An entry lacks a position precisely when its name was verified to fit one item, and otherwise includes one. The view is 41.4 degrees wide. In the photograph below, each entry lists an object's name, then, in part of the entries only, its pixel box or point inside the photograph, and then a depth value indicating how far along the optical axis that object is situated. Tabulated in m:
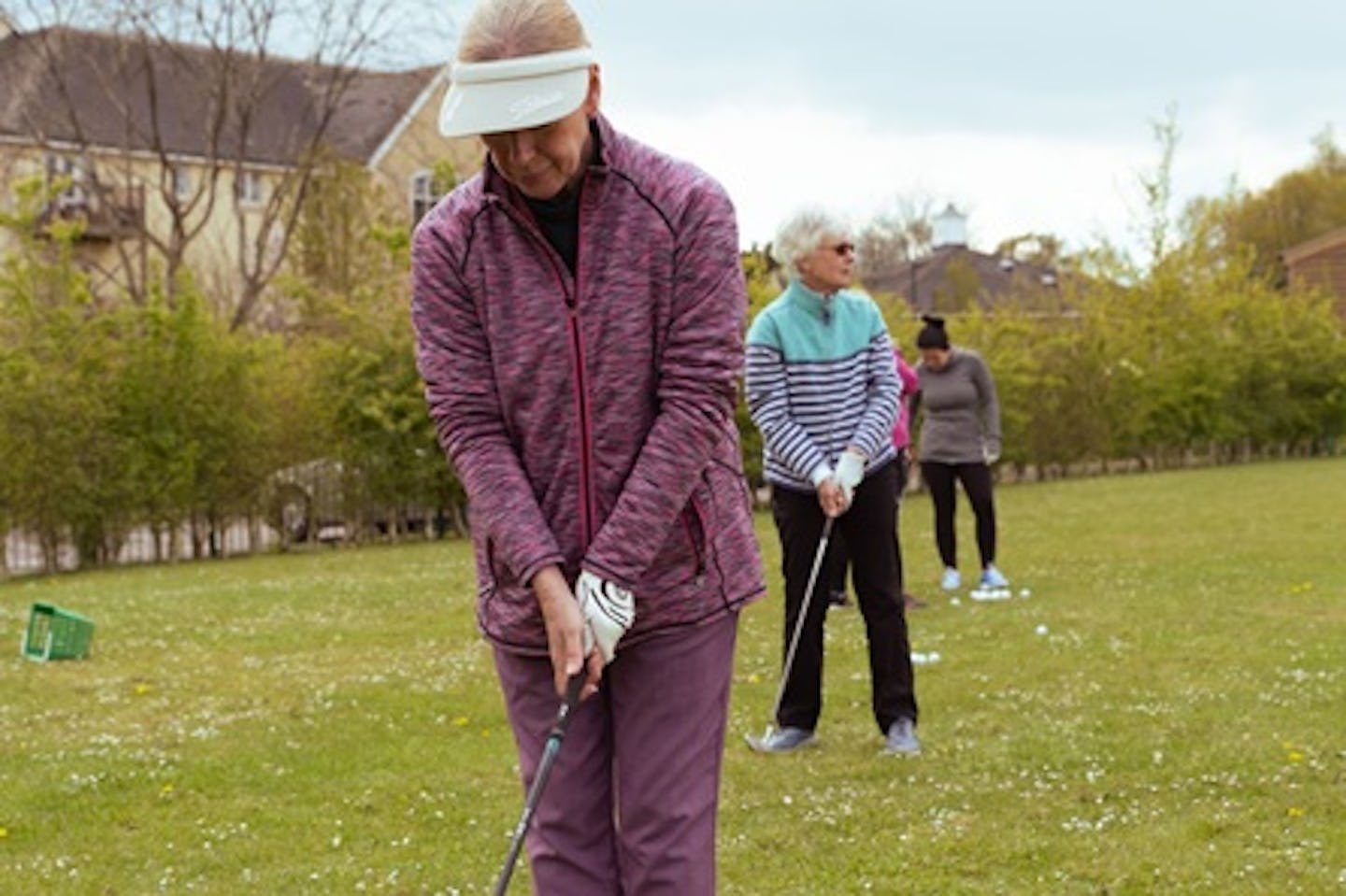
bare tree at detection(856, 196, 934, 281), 67.06
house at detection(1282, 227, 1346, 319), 58.81
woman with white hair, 6.67
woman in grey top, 11.78
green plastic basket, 10.19
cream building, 34.84
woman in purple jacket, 3.16
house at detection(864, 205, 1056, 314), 56.06
